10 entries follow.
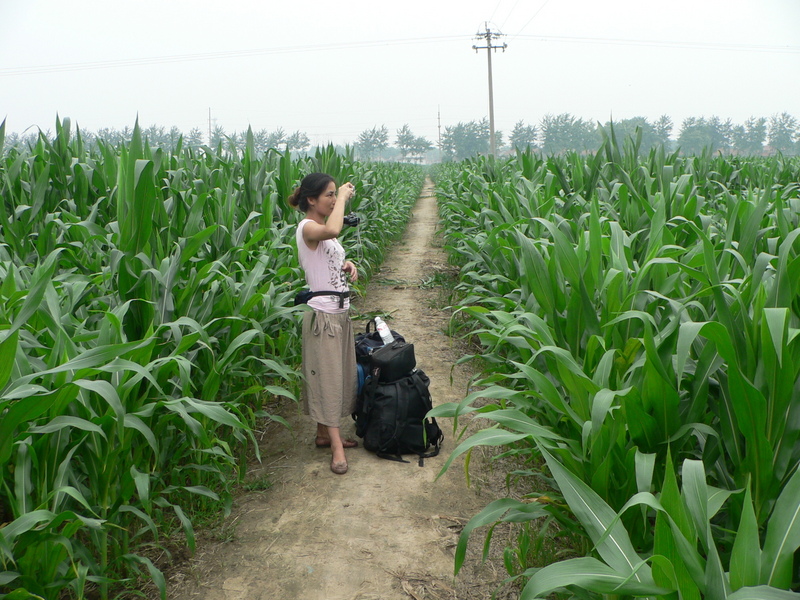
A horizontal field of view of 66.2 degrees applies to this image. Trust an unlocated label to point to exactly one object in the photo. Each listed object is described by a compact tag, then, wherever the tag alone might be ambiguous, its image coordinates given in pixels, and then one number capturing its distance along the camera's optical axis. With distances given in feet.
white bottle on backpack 11.59
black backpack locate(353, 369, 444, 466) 10.61
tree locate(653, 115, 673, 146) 269.50
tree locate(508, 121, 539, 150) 312.29
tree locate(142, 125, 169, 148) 203.44
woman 10.51
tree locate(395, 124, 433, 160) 350.60
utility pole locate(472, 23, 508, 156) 109.91
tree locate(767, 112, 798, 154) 302.41
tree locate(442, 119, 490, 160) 329.11
